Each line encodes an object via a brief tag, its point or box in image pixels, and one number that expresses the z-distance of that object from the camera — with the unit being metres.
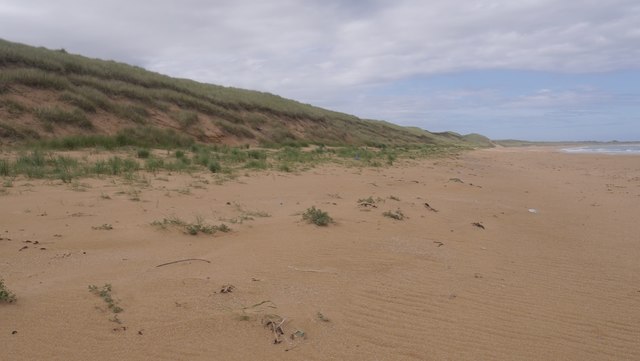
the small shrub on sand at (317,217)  6.35
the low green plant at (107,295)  3.43
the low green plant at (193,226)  5.58
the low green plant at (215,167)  11.42
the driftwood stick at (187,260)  4.48
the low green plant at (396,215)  7.16
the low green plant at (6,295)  3.35
